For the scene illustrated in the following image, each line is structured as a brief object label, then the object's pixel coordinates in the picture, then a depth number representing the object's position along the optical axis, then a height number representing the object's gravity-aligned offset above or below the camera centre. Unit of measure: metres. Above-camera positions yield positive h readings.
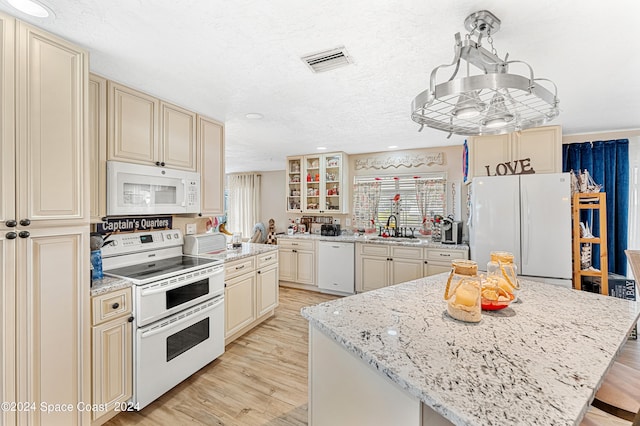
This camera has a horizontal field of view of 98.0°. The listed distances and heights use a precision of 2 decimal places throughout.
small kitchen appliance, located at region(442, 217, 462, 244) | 3.83 -0.28
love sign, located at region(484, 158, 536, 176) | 3.15 +0.51
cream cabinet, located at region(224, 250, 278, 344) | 2.75 -0.88
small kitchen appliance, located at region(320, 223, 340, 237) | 4.76 -0.31
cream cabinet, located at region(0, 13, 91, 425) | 1.34 -0.07
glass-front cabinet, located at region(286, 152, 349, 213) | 4.78 +0.53
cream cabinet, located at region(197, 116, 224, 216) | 2.84 +0.50
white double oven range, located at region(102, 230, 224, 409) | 1.87 -0.72
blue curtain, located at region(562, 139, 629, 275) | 3.25 +0.31
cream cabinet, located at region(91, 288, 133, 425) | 1.67 -0.88
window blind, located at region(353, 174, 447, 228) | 4.34 +0.23
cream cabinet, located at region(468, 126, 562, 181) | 3.08 +0.68
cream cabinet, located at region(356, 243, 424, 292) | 3.85 -0.76
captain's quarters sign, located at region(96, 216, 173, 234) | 2.21 -0.10
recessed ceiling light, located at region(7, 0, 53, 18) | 1.27 +0.96
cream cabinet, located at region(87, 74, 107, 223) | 1.92 +0.47
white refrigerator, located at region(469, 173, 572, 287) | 2.79 -0.11
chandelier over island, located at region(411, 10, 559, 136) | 1.01 +0.46
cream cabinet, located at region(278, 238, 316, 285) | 4.62 -0.83
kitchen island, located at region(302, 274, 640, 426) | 0.70 -0.47
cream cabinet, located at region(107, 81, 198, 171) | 2.07 +0.68
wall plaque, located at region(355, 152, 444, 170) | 4.32 +0.84
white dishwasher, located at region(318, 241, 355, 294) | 4.28 -0.87
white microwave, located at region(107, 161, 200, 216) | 2.02 +0.18
